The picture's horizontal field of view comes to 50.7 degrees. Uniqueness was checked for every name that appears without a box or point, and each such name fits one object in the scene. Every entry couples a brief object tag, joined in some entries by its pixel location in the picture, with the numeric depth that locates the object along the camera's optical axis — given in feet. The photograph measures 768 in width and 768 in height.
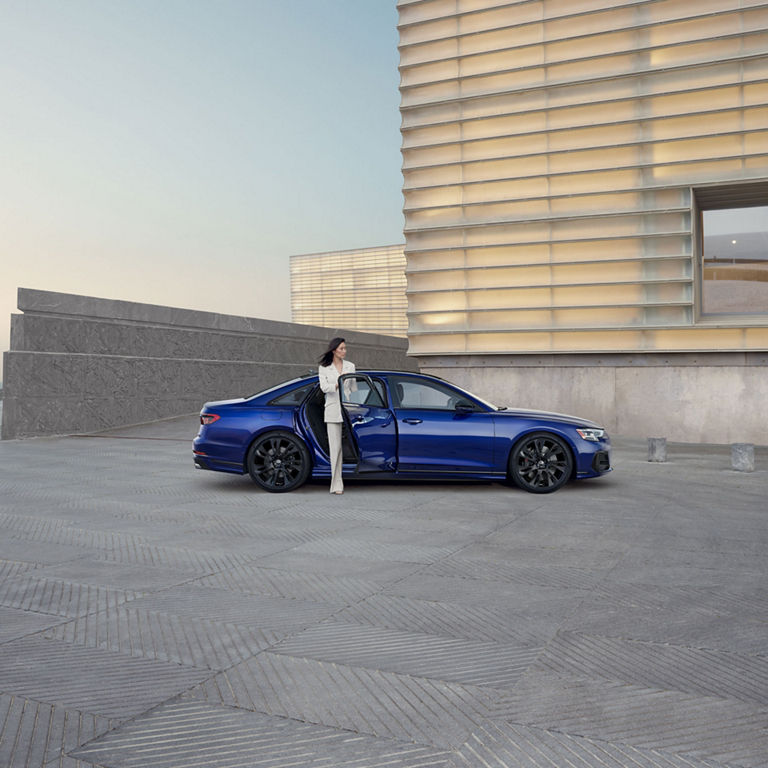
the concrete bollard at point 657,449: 42.27
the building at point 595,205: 54.49
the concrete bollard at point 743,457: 38.09
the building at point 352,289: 360.48
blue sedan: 31.14
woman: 30.94
